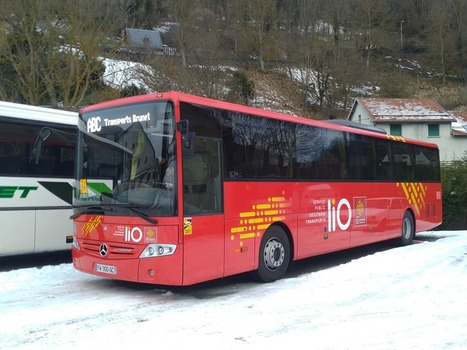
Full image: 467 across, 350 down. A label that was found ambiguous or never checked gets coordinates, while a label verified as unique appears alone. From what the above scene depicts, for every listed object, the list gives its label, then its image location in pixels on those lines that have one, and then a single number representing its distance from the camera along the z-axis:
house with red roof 46.75
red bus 7.32
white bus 9.61
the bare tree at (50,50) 20.03
